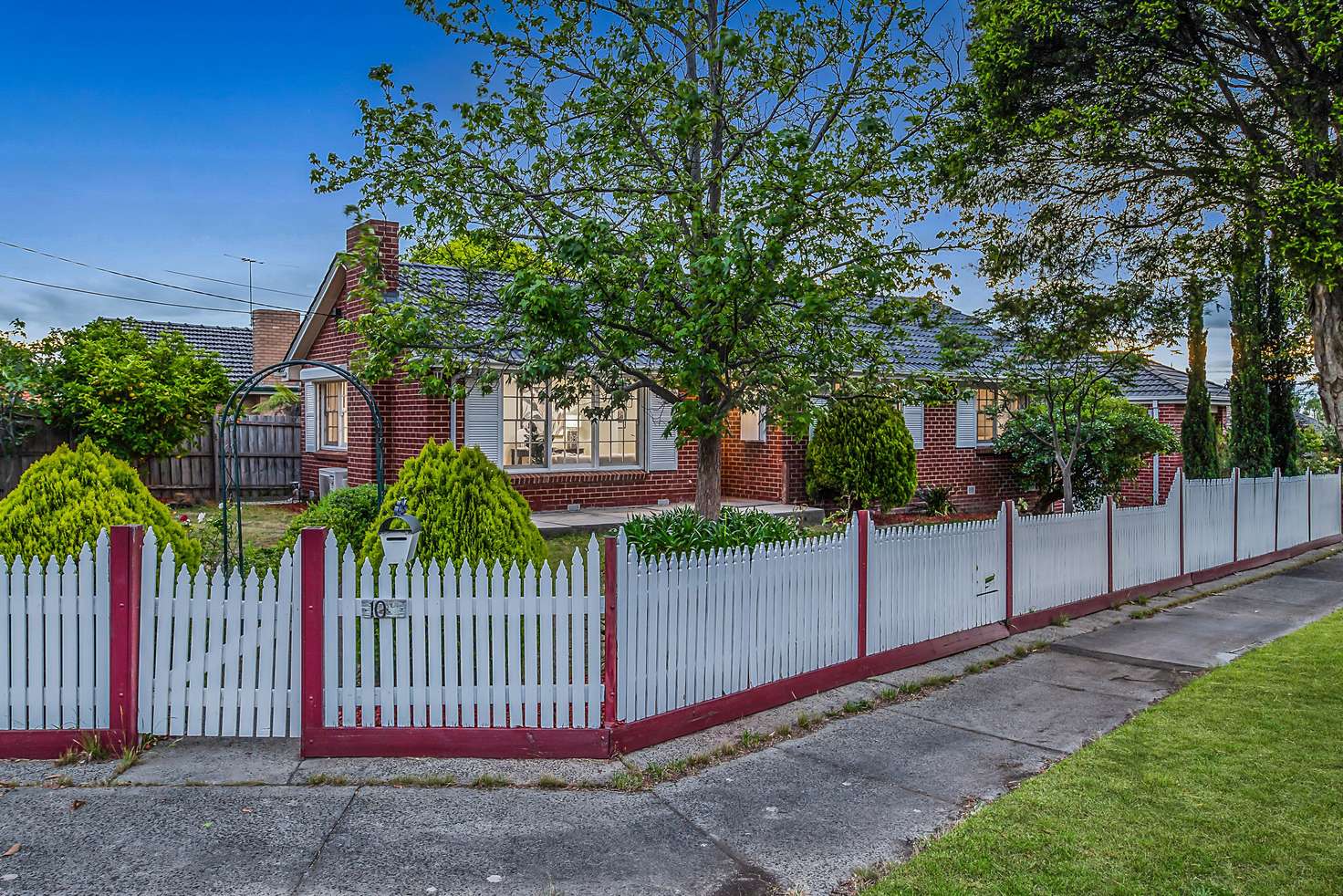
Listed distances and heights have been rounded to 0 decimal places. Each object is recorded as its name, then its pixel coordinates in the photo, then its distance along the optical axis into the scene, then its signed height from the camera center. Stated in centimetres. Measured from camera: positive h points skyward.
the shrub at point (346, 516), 1009 -85
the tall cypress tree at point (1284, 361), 1538 +154
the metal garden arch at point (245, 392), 737 +34
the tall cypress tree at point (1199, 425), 1648 +40
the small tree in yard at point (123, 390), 1527 +95
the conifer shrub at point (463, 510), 691 -52
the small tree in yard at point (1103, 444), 1644 +4
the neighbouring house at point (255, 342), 2873 +343
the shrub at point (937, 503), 1722 -112
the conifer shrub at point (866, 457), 1530 -20
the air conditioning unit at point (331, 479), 1641 -66
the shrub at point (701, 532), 838 -86
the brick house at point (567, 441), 1459 +7
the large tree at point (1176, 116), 622 +286
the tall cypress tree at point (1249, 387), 1587 +110
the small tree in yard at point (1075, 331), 1130 +151
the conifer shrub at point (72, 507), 659 -50
